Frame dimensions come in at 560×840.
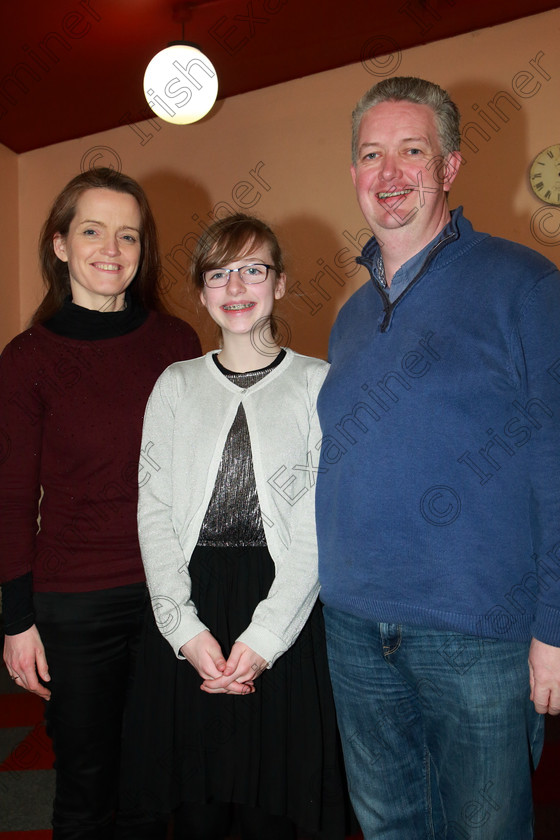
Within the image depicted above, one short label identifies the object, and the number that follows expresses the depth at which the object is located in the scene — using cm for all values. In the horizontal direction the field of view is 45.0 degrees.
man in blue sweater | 103
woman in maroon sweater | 131
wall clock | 303
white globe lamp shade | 266
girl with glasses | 121
